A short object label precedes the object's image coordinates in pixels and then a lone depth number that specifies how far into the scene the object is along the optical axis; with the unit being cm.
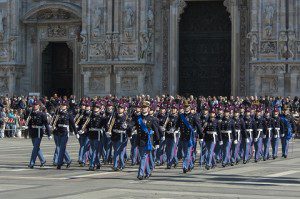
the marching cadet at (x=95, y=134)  2464
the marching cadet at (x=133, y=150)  2520
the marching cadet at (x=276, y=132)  3003
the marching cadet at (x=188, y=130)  2411
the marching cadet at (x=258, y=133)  2881
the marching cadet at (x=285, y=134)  3066
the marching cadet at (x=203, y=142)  2578
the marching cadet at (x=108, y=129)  2446
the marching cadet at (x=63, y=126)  2534
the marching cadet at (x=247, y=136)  2793
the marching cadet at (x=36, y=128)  2522
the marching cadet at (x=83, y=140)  2583
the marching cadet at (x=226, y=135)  2650
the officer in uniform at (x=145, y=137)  2153
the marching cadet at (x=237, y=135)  2719
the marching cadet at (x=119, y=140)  2427
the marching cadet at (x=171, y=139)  2505
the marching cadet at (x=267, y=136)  2948
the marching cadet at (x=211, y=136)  2543
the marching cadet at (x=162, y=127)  2562
